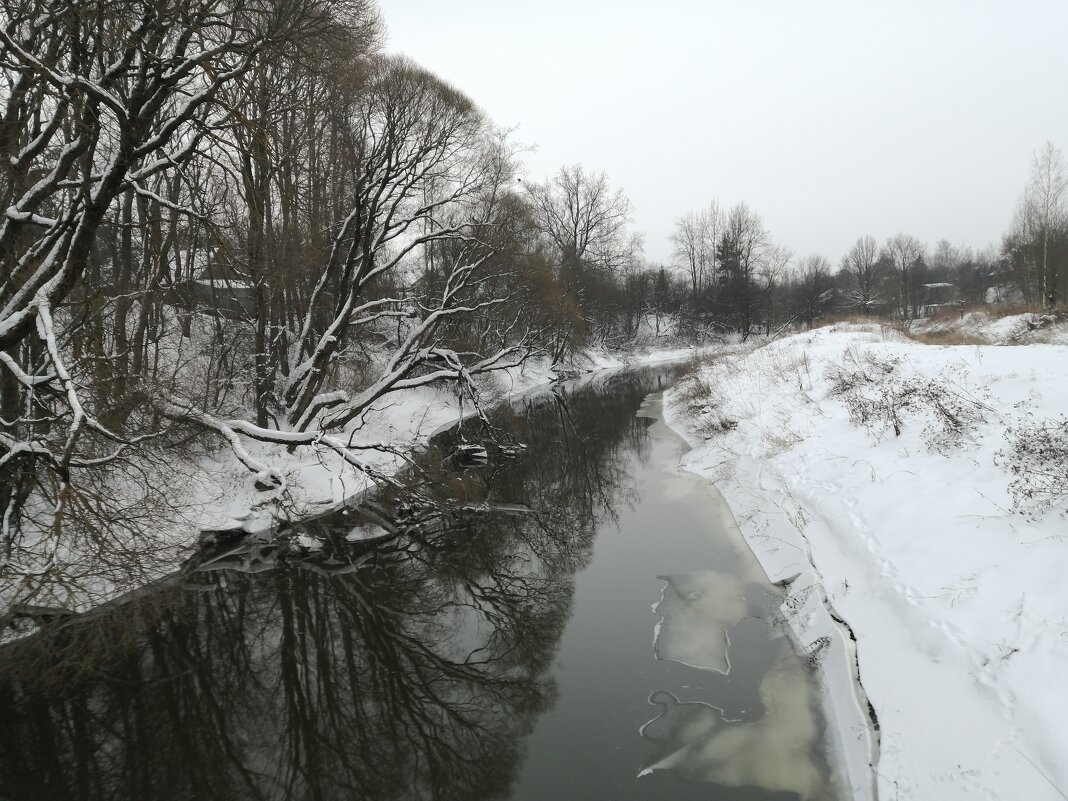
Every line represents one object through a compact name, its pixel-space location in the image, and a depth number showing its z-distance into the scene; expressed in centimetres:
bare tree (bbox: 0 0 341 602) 475
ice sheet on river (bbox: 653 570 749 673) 588
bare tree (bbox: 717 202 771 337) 5131
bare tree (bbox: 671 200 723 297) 6075
